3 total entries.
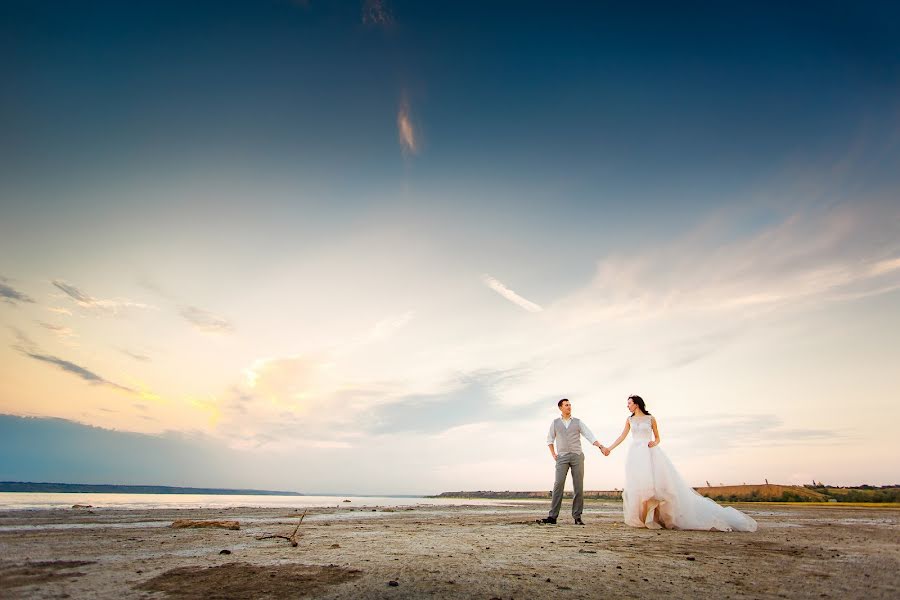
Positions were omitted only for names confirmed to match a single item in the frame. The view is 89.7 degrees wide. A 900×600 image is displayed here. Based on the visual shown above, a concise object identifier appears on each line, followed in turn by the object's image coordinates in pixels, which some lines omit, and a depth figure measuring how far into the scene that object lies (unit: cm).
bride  962
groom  1131
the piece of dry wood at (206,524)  1033
